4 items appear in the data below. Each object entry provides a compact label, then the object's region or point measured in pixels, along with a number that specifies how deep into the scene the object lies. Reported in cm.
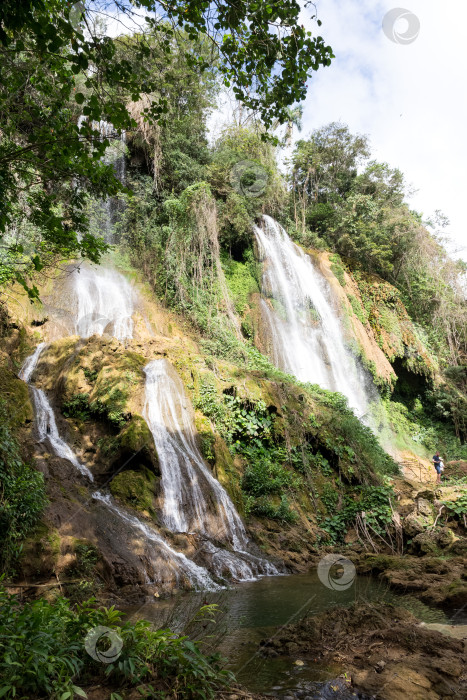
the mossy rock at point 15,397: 800
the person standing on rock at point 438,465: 1546
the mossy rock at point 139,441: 878
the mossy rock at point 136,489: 803
